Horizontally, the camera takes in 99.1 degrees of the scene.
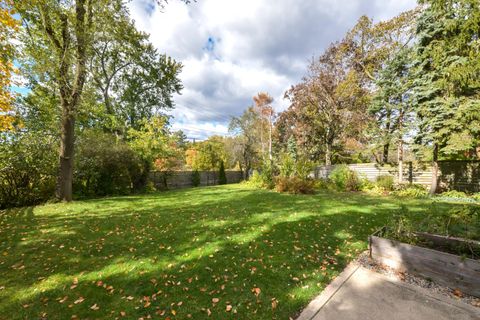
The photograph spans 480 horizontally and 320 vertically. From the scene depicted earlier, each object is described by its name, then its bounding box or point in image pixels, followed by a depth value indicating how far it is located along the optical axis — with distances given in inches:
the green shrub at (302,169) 430.6
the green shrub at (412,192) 353.1
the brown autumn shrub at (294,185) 383.2
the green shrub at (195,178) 685.3
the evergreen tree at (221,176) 777.6
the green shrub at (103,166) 374.3
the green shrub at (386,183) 402.9
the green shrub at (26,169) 279.6
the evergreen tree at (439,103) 308.3
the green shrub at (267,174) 496.0
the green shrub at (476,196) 309.9
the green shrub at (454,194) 332.0
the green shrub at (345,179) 434.2
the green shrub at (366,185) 427.2
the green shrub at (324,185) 451.8
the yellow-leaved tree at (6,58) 228.8
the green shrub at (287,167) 447.8
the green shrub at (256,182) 509.4
